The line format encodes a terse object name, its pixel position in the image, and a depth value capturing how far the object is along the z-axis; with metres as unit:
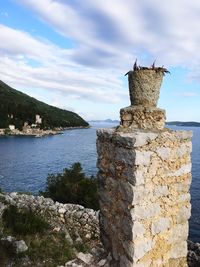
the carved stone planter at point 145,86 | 3.61
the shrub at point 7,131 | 70.66
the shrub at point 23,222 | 6.52
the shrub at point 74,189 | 13.36
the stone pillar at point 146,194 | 3.34
